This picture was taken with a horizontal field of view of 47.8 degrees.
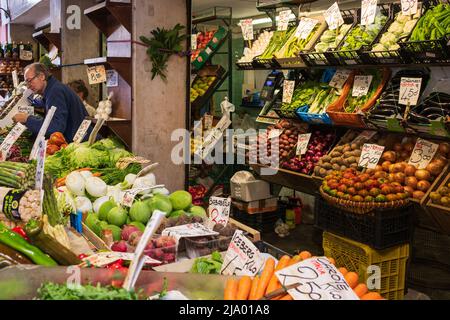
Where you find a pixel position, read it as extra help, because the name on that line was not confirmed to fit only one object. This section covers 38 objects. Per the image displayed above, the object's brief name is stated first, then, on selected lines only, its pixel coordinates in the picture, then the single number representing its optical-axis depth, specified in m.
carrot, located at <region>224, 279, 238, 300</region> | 1.84
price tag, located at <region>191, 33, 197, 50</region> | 7.57
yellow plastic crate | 3.97
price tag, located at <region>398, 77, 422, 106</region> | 4.21
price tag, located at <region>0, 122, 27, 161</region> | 4.15
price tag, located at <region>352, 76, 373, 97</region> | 4.81
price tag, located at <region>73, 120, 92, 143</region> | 4.85
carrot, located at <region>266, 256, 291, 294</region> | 1.89
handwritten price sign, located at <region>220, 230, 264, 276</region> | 2.16
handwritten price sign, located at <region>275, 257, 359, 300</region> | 1.76
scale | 6.16
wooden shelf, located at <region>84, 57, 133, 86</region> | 4.98
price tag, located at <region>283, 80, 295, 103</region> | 5.80
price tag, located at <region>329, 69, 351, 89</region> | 5.18
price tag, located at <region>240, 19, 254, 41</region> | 6.27
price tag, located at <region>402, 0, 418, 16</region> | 4.30
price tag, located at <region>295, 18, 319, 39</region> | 5.43
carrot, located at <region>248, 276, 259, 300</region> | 1.87
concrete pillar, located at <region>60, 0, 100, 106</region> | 6.88
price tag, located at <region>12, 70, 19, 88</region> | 7.79
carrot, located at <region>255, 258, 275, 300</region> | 1.87
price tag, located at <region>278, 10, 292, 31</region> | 5.91
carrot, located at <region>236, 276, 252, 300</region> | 1.85
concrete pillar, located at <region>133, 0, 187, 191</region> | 5.12
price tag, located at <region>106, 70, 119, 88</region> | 5.60
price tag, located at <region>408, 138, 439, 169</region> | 4.25
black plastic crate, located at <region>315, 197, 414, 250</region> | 3.89
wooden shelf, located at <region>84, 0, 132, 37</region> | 4.97
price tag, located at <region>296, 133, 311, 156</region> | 5.38
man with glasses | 5.36
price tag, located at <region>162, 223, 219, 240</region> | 2.63
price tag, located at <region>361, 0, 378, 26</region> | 4.61
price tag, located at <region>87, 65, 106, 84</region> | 5.40
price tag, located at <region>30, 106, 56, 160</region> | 3.17
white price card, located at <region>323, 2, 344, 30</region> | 5.12
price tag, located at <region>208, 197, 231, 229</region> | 2.88
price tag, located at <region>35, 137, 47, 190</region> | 2.80
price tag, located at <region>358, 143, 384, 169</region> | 4.56
